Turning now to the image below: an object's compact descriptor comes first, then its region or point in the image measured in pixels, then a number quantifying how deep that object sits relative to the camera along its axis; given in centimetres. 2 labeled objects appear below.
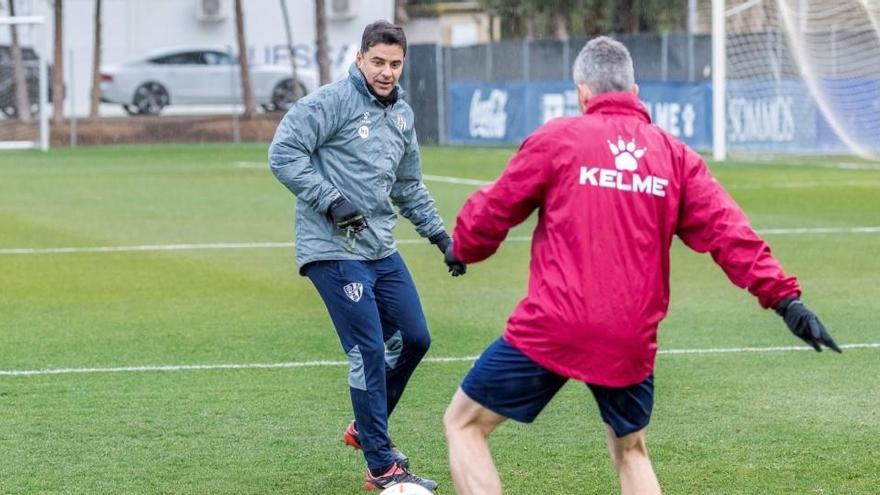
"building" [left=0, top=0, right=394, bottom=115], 5794
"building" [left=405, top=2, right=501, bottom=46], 6644
